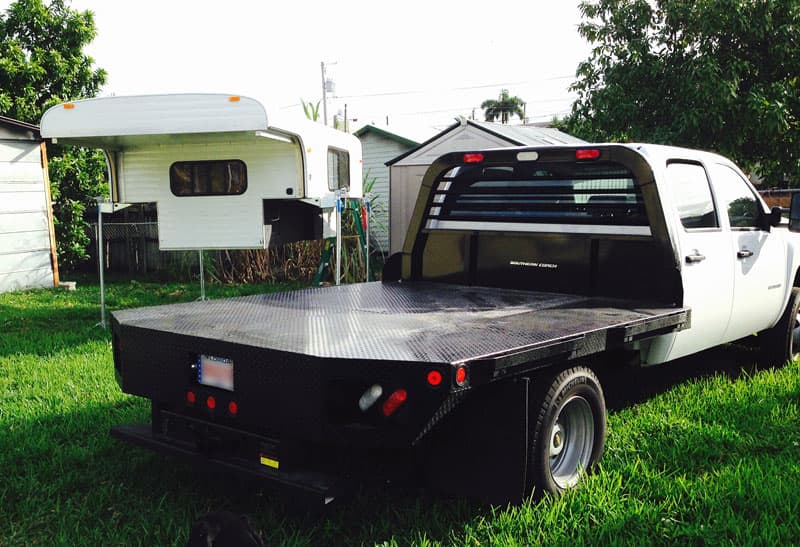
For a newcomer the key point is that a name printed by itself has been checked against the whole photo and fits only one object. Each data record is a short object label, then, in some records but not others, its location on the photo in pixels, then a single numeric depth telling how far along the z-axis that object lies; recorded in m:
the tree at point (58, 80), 14.80
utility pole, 27.67
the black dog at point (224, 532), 2.65
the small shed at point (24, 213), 12.85
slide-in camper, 7.83
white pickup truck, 2.88
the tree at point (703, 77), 12.03
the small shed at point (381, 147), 20.11
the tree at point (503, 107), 57.91
